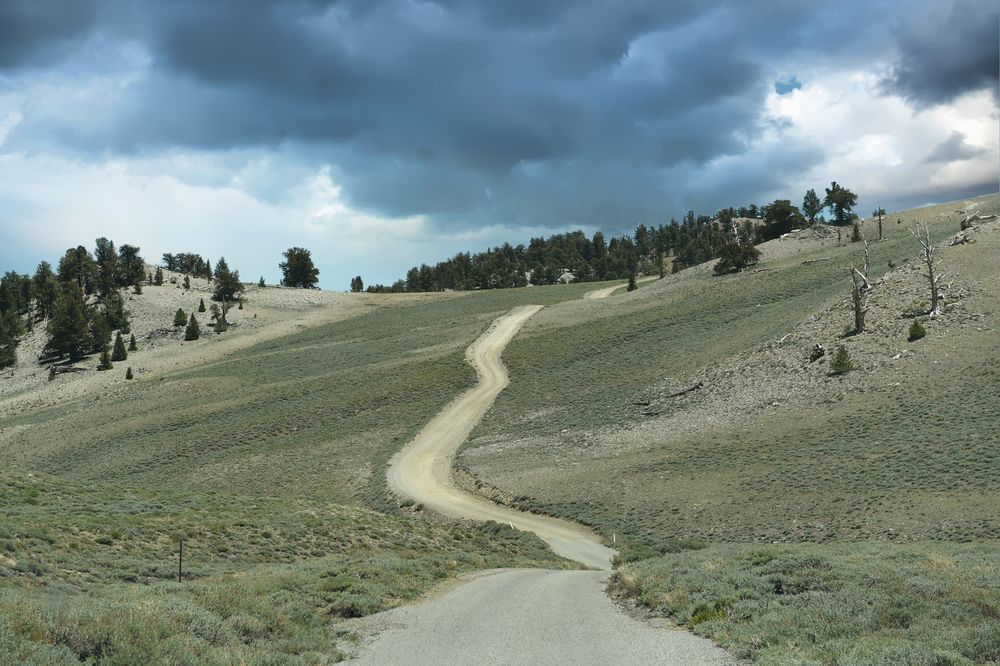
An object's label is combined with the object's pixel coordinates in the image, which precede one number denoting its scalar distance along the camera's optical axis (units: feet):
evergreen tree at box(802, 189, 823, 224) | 534.65
